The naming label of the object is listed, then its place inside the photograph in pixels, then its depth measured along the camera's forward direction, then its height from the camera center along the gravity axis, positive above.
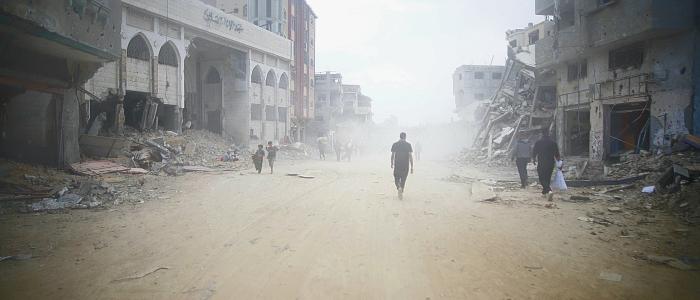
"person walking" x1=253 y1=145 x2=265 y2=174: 15.70 -0.56
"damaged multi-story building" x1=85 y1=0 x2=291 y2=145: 20.58 +4.99
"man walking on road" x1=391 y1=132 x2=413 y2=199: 9.59 -0.36
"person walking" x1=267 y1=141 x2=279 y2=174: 16.30 -0.37
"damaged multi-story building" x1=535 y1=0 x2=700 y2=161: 12.84 +2.98
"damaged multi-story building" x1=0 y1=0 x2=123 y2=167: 9.28 +2.09
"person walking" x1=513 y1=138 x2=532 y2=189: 10.98 -0.29
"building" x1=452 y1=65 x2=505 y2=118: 59.75 +10.31
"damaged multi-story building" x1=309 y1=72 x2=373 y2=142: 54.23 +6.54
